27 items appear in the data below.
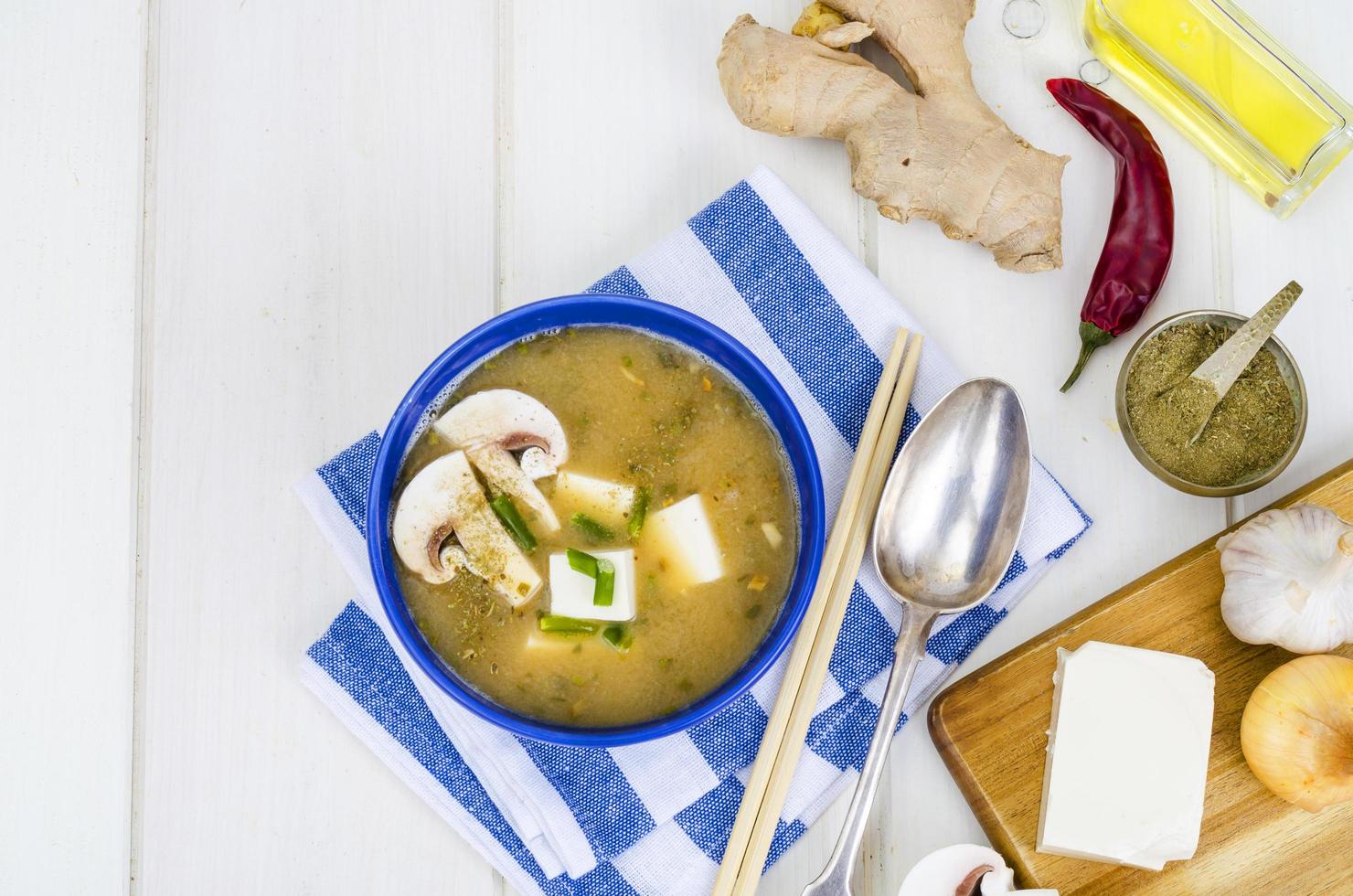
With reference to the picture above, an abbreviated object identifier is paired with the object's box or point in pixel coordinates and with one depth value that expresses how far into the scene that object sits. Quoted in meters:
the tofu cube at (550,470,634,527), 0.76
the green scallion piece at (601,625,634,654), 0.75
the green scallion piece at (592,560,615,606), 0.75
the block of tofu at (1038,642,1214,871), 0.77
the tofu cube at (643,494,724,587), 0.76
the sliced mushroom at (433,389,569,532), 0.76
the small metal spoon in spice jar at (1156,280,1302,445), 0.77
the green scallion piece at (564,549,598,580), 0.75
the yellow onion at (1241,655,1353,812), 0.76
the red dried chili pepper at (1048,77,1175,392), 0.80
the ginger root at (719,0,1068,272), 0.79
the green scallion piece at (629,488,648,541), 0.76
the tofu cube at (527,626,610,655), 0.75
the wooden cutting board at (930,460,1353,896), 0.78
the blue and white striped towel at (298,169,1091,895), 0.78
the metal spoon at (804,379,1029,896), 0.78
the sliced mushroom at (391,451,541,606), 0.75
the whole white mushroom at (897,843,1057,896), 0.78
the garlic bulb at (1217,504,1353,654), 0.76
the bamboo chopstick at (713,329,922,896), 0.77
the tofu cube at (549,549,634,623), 0.75
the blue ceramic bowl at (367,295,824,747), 0.74
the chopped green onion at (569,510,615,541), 0.76
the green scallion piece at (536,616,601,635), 0.75
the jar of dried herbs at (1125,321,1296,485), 0.78
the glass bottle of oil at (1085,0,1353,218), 0.80
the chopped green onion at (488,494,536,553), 0.76
